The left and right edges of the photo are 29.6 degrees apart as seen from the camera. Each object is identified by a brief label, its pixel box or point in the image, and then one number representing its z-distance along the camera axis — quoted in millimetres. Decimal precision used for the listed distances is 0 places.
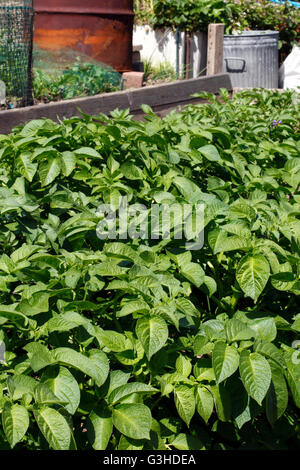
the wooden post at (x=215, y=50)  5465
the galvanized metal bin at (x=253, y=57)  7391
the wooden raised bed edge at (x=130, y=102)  3715
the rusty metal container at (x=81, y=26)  5699
